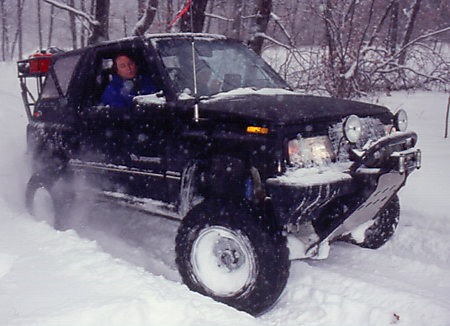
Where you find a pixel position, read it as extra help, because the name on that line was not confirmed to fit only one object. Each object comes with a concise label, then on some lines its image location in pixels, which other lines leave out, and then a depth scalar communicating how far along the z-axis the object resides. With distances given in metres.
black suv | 3.18
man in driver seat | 4.18
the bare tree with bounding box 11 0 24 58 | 38.94
